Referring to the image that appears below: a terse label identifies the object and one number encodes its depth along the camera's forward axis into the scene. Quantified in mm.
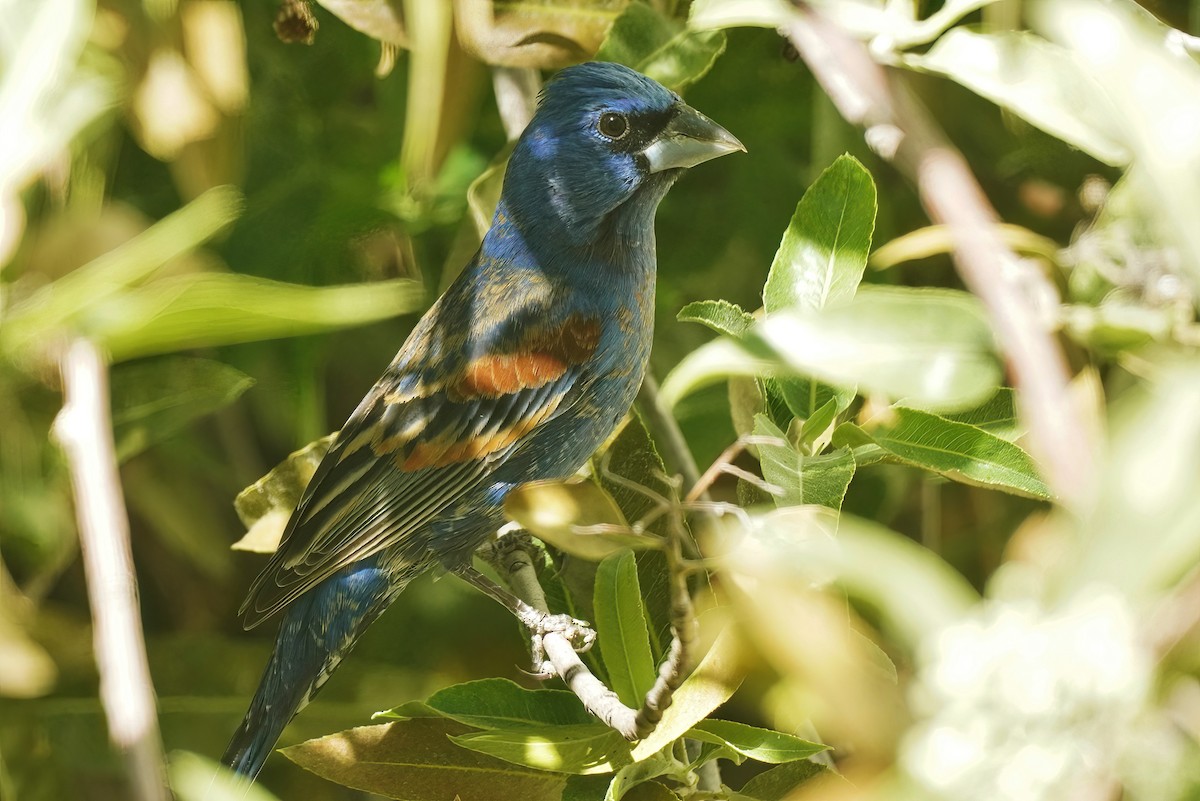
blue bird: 3498
